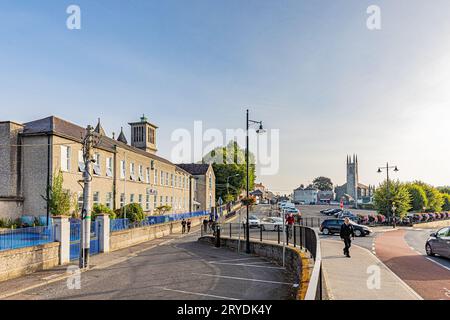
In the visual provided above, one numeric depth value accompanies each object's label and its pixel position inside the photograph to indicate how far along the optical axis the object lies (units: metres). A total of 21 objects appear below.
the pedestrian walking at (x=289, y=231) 19.74
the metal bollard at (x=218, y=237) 27.74
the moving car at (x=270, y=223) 38.66
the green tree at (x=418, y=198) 71.06
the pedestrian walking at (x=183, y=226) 40.81
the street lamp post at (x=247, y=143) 22.79
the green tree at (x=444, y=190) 120.48
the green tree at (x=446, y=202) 99.62
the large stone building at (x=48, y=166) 26.86
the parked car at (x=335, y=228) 28.55
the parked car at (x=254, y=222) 40.17
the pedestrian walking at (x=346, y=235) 15.62
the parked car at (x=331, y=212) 69.04
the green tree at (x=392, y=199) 47.91
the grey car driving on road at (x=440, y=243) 15.93
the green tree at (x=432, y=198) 76.94
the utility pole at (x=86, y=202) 17.94
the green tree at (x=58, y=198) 26.33
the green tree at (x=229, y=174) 85.44
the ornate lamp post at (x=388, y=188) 43.69
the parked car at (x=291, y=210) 61.52
